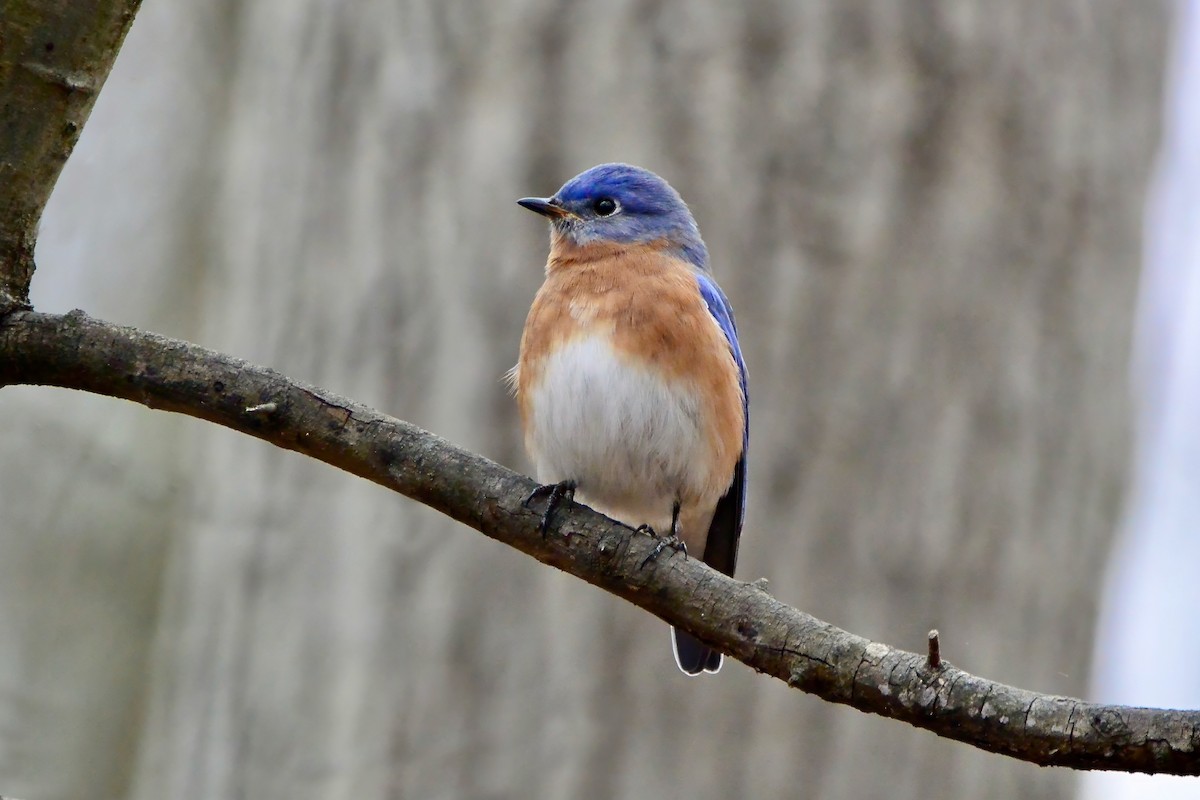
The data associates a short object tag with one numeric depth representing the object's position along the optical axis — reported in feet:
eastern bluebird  25.88
